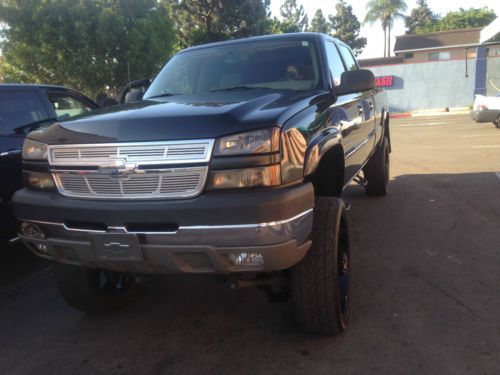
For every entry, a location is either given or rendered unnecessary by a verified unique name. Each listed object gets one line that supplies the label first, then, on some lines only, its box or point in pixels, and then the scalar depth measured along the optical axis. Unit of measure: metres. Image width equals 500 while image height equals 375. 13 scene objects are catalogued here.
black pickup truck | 2.33
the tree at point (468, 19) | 66.75
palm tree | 55.84
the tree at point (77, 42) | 18.23
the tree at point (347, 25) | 69.44
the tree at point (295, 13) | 74.50
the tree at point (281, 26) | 45.69
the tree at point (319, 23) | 71.68
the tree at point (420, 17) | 78.06
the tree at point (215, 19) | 33.06
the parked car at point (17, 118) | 4.17
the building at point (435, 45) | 43.25
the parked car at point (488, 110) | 13.86
